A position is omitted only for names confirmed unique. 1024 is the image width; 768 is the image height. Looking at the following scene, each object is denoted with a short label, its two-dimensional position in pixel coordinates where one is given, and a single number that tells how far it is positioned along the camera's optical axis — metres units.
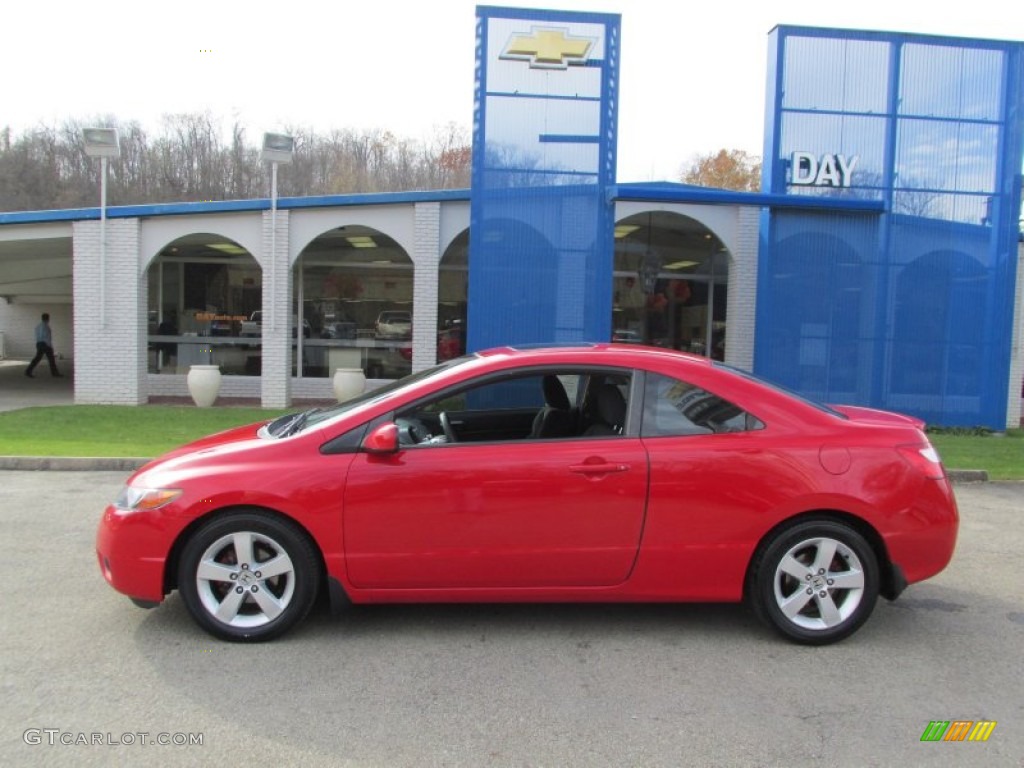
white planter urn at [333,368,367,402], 14.34
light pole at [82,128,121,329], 13.28
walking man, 20.60
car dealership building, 11.04
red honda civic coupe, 3.90
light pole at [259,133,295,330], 13.21
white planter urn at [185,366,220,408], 13.95
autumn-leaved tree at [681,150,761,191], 44.59
